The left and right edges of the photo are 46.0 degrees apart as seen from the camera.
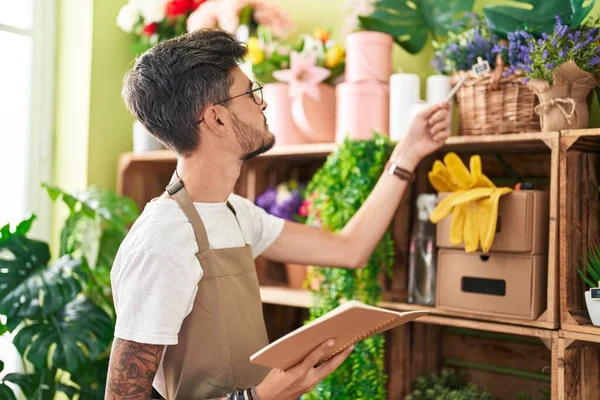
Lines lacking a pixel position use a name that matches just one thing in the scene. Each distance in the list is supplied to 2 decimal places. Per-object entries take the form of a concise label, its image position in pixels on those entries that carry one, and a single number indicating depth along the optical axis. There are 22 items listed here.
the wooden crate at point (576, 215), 1.65
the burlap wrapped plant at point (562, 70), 1.66
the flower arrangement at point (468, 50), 1.84
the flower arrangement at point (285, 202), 2.32
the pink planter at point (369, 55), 2.11
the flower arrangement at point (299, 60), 2.22
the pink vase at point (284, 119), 2.31
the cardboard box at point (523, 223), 1.71
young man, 1.46
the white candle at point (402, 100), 2.03
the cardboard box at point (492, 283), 1.71
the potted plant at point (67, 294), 2.26
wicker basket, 1.77
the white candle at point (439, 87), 1.98
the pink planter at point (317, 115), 2.22
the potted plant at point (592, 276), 1.61
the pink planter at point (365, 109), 2.10
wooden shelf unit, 1.65
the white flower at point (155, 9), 2.66
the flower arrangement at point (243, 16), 2.46
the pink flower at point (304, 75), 2.21
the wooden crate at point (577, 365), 1.63
